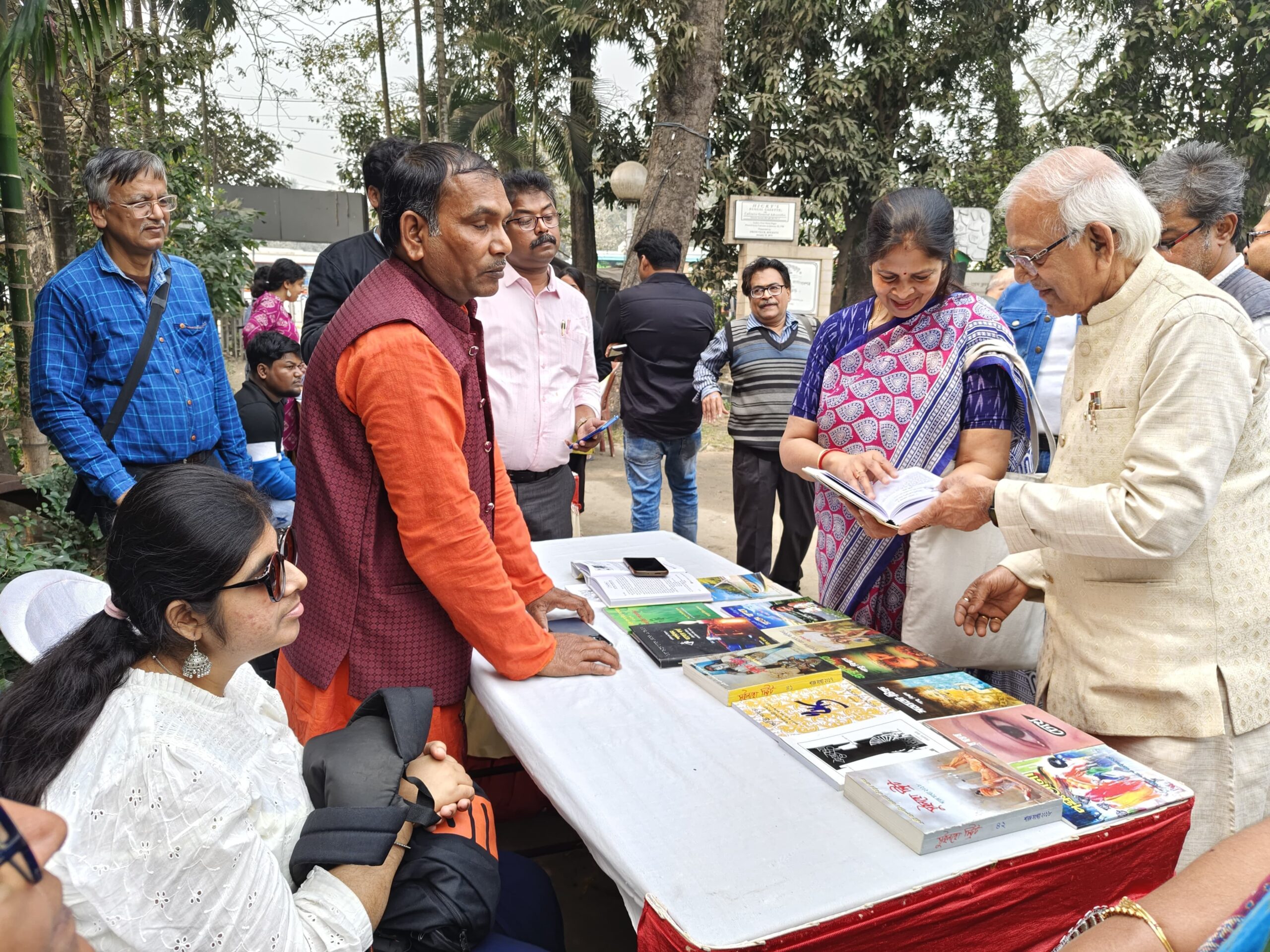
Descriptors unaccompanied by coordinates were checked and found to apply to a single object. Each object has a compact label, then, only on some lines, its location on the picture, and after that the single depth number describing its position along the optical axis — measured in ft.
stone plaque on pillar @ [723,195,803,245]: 33.47
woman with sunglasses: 3.68
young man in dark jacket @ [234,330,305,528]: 12.96
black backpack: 4.39
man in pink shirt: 10.45
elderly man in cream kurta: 4.95
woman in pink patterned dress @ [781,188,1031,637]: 7.20
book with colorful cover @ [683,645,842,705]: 5.98
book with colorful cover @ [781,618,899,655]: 6.84
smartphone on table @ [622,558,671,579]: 8.41
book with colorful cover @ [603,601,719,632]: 7.38
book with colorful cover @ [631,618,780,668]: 6.61
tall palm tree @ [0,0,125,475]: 11.51
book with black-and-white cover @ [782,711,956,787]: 5.04
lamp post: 34.96
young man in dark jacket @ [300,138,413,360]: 11.12
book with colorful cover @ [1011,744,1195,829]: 4.73
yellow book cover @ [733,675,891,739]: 5.55
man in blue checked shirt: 9.36
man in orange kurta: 5.70
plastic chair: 5.89
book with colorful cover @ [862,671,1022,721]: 5.74
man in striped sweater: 15.35
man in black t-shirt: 16.39
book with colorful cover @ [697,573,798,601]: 8.13
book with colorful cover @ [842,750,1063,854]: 4.33
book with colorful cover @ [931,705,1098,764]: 5.27
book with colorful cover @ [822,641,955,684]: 6.28
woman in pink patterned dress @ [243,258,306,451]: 21.74
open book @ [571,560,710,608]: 7.84
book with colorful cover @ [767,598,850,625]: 7.55
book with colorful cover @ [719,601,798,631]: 7.37
